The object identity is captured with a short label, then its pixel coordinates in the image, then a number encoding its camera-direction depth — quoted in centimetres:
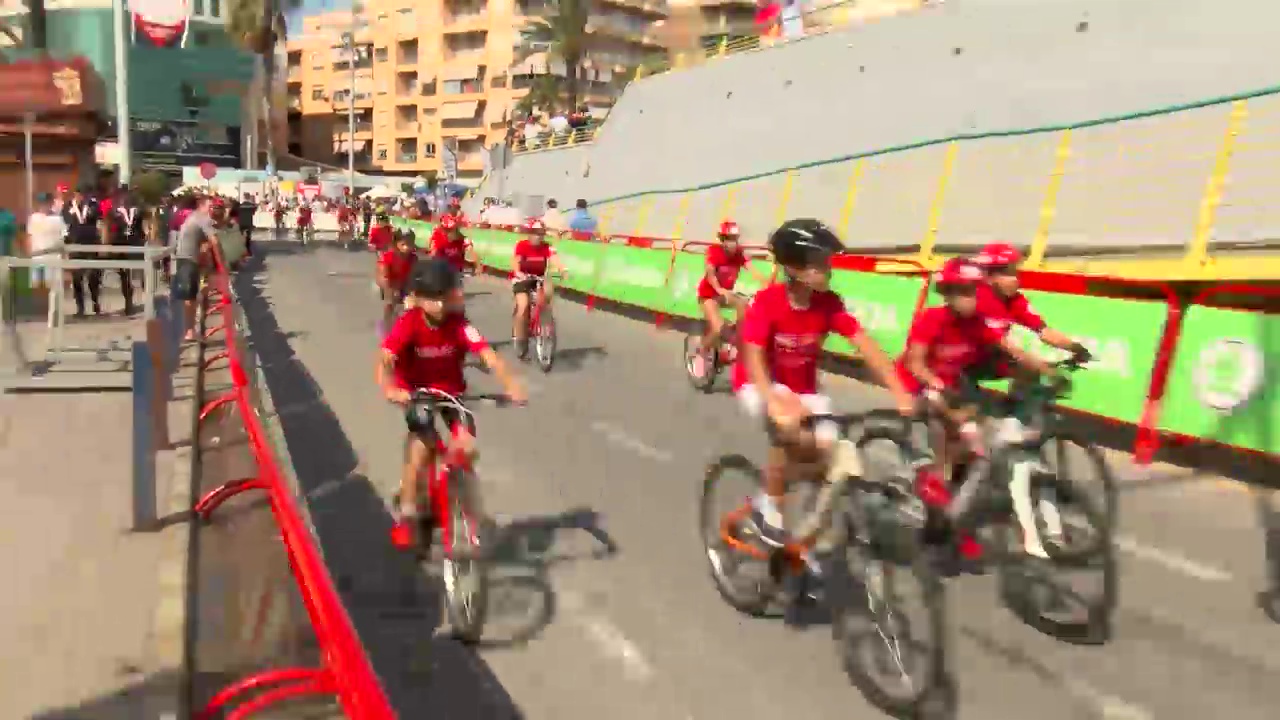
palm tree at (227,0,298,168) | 7044
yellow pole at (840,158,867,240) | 1840
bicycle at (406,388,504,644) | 582
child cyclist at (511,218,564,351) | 1449
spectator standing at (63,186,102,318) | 1814
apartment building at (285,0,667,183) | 8650
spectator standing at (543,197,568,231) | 2614
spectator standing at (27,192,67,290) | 1748
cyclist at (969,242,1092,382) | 641
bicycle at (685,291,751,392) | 1286
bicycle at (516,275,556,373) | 1463
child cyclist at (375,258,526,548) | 618
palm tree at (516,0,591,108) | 6122
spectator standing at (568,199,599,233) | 2527
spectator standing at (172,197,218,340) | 1622
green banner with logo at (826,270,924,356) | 1327
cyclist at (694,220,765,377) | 1238
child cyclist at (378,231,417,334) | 1516
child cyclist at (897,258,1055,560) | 609
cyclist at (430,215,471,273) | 1527
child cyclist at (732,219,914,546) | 533
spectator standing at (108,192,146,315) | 1875
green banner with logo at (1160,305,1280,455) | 876
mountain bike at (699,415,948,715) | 473
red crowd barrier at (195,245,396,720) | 273
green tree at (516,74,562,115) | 7288
